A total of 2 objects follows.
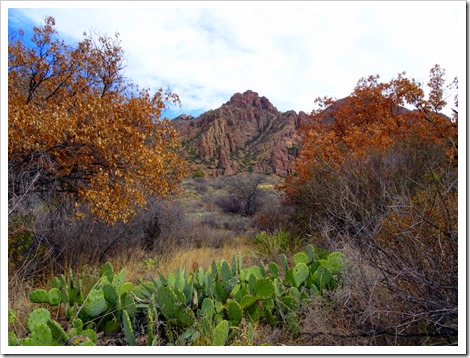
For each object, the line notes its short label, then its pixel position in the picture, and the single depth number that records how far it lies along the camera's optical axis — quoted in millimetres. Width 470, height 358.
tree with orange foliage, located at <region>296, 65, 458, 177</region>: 9461
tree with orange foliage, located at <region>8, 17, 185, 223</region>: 5273
